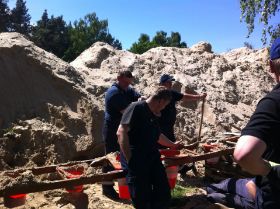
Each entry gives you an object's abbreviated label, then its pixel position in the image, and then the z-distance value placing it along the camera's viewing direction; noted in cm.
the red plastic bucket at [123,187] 292
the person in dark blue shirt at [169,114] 404
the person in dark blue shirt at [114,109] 365
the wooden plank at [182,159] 298
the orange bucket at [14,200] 243
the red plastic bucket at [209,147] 384
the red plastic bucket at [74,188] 259
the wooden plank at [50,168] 274
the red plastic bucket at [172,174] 322
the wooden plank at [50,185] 234
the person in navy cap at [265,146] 125
